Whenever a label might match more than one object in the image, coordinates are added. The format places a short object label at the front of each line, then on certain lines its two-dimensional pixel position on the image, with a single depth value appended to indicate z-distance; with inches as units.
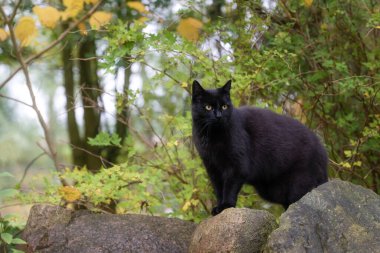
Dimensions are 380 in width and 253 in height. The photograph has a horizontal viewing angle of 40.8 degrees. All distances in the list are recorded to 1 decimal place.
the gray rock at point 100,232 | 160.4
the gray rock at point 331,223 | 128.6
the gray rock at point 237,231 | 138.6
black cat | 163.3
